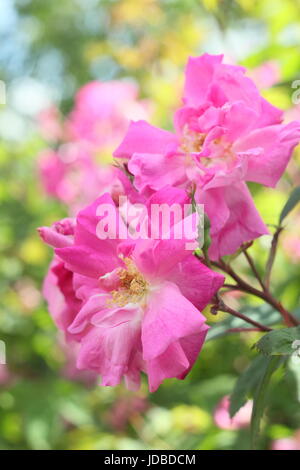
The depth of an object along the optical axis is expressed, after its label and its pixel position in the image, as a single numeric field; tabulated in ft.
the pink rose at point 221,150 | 1.61
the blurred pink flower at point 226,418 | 2.42
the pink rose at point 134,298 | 1.50
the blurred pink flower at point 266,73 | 3.01
